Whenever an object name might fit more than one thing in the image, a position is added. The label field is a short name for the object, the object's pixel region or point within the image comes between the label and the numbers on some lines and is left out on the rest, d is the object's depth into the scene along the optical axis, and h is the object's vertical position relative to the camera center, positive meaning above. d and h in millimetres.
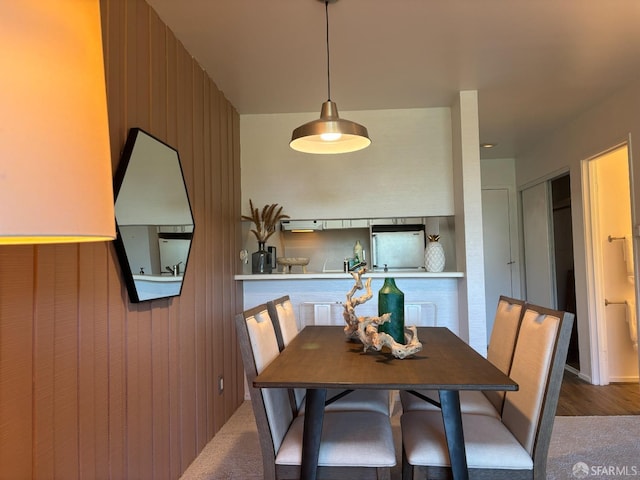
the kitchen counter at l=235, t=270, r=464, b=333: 3428 -358
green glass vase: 1941 -270
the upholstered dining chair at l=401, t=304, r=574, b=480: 1419 -702
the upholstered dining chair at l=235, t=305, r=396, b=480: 1475 -709
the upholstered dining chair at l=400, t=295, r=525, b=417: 1864 -558
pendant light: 1916 +599
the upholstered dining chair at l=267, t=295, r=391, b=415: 1927 -704
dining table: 1360 -440
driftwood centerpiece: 1699 -359
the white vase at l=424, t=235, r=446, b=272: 3457 -51
